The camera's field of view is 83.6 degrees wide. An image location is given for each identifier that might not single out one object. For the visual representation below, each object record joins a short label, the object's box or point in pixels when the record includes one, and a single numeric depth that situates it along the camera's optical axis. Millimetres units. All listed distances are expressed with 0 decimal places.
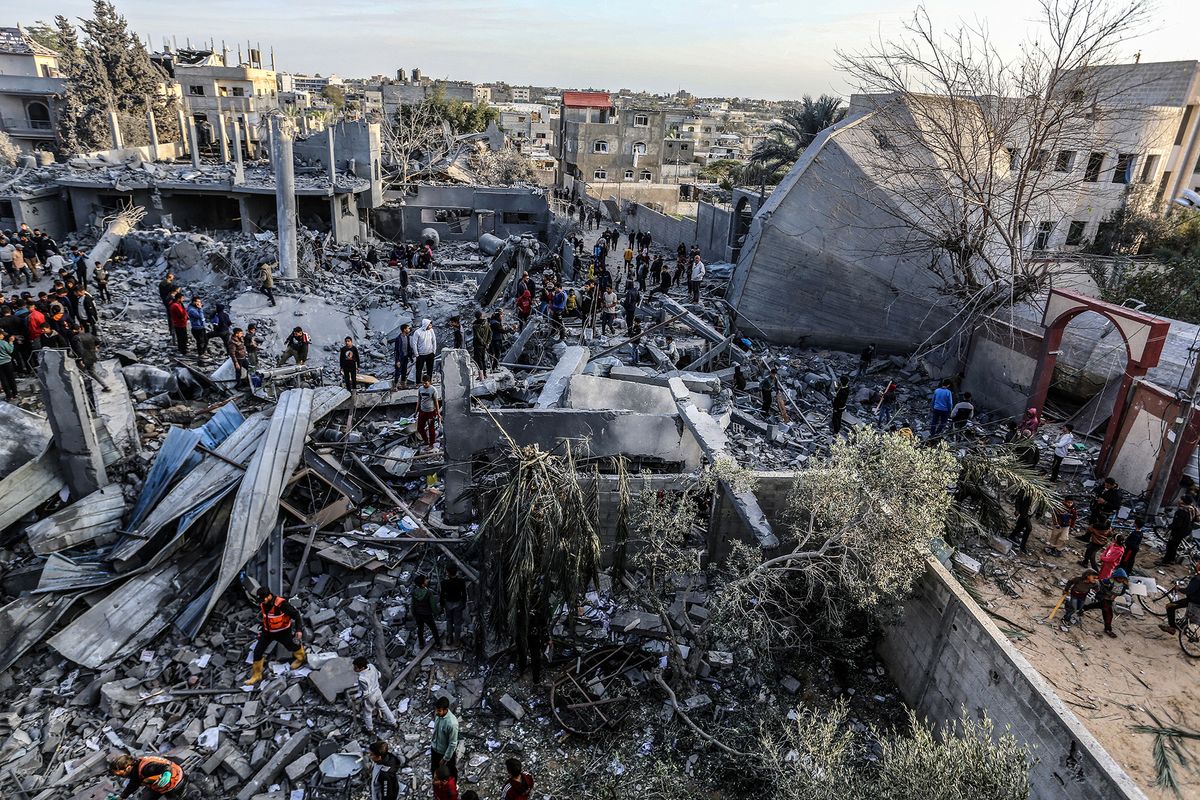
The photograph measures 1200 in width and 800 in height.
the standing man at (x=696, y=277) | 17391
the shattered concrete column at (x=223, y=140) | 29953
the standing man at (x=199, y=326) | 12742
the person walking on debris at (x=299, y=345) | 12172
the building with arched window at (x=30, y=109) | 36500
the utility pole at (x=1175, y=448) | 9043
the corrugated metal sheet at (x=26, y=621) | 6547
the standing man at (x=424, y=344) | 11093
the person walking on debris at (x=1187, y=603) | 7438
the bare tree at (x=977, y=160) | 13273
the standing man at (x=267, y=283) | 16281
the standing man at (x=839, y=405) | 11516
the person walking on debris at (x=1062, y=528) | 9141
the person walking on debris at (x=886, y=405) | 12242
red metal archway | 10203
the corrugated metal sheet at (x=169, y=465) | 7961
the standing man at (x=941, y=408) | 11500
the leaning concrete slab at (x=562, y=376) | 10000
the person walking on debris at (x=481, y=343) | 11711
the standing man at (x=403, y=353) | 11438
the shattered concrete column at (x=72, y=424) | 7707
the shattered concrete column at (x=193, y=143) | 28750
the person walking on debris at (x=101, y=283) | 15573
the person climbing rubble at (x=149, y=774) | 5270
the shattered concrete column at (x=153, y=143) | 31344
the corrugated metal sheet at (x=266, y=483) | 7324
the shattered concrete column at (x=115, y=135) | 29156
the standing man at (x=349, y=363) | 11195
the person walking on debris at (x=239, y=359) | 11406
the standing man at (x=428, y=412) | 10000
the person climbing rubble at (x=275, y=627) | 6633
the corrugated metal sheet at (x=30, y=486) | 7668
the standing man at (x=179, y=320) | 12719
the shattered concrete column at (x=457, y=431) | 8328
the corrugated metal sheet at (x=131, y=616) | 6676
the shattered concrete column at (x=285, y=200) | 18859
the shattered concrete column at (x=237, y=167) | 24891
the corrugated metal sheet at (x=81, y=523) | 7488
